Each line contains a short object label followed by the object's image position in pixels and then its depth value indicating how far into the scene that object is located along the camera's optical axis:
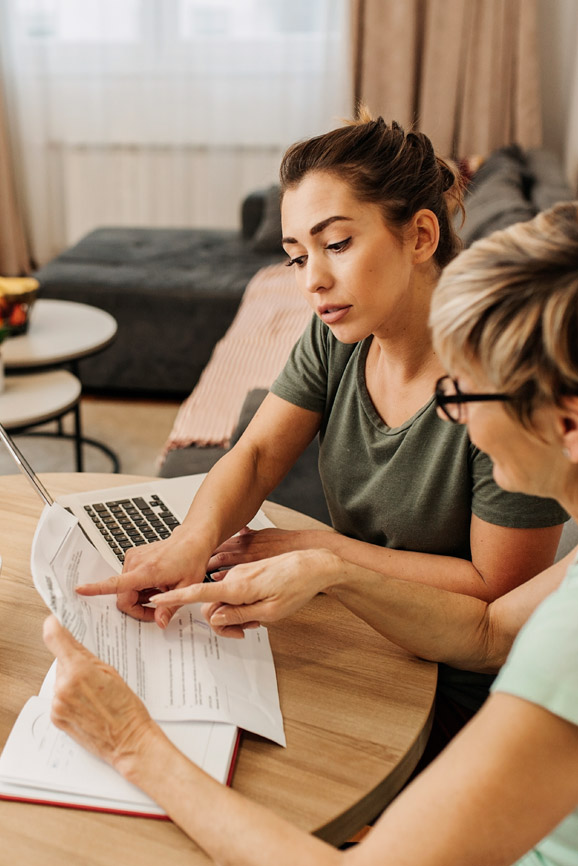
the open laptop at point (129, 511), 1.19
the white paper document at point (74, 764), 0.78
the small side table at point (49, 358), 2.38
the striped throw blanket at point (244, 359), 2.25
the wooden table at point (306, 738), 0.75
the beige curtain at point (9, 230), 4.77
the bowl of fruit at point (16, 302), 2.63
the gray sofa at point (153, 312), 3.40
